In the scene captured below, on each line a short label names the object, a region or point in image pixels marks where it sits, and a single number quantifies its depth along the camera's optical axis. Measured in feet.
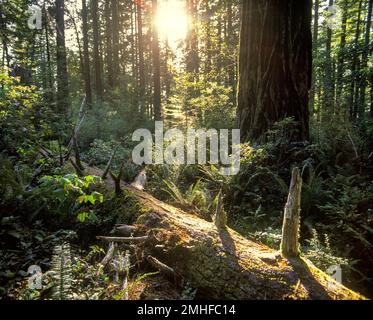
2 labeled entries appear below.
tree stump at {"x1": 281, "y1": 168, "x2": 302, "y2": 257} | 8.23
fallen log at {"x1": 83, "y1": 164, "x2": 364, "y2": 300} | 7.11
